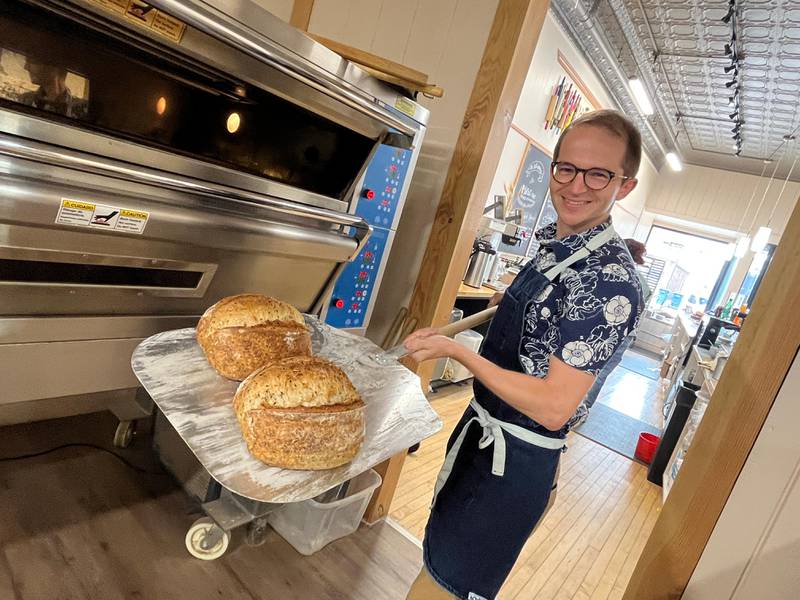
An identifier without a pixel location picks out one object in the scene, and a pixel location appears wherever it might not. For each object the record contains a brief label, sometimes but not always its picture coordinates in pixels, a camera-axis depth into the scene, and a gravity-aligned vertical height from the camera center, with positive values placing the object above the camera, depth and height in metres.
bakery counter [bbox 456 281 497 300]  3.57 -0.42
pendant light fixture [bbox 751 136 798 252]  6.70 +1.18
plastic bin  1.83 -1.27
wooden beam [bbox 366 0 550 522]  1.78 +0.32
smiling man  1.03 -0.26
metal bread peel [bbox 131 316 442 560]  0.96 -0.55
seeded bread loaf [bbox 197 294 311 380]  1.23 -0.43
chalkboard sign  5.18 +0.75
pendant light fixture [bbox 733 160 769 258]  8.52 +1.29
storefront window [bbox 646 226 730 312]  10.00 +0.67
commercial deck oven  0.99 -0.05
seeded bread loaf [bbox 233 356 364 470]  1.01 -0.50
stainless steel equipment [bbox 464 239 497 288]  4.12 -0.21
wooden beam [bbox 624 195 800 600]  1.20 -0.30
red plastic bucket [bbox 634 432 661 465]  4.13 -1.35
